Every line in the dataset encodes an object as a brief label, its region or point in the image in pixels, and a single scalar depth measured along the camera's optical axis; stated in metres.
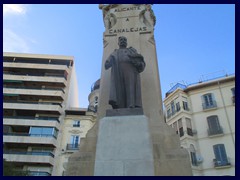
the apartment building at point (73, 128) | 36.72
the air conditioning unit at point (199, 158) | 29.63
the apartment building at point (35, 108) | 35.34
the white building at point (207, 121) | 28.87
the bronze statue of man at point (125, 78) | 5.84
